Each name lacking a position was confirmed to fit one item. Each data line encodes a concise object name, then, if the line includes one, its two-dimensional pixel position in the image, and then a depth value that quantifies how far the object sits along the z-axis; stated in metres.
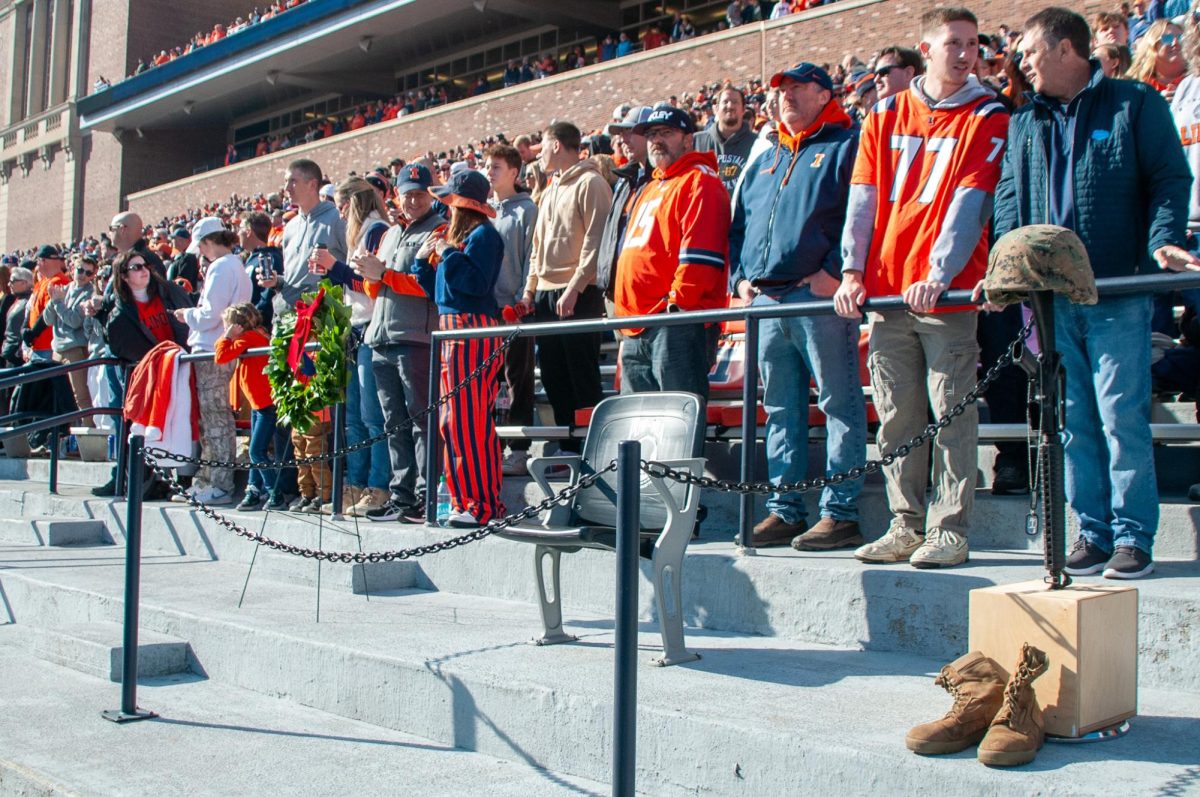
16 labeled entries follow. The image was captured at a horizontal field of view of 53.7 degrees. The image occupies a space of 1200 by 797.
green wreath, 6.95
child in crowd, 8.39
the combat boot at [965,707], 3.21
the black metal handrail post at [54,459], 9.98
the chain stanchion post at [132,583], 4.85
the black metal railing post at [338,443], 7.22
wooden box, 3.27
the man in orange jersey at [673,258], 5.99
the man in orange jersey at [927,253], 4.68
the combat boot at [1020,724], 3.09
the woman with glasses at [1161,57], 6.26
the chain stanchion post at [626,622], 3.14
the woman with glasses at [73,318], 12.49
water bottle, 6.65
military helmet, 3.70
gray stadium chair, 4.48
